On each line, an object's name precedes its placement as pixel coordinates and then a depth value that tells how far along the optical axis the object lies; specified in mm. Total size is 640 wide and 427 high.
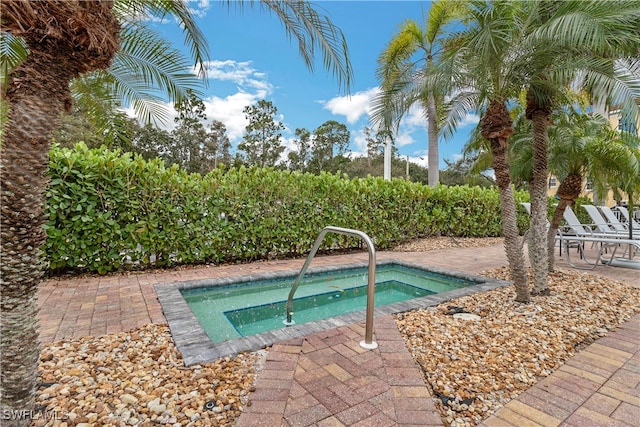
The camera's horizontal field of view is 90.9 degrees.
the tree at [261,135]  34625
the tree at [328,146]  38312
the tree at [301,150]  37625
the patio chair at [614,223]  8983
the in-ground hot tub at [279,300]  2883
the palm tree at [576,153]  5621
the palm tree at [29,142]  1573
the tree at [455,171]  37562
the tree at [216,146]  33031
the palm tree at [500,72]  3670
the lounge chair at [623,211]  12047
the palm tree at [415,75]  4375
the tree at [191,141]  31109
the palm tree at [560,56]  3148
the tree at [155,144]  28327
